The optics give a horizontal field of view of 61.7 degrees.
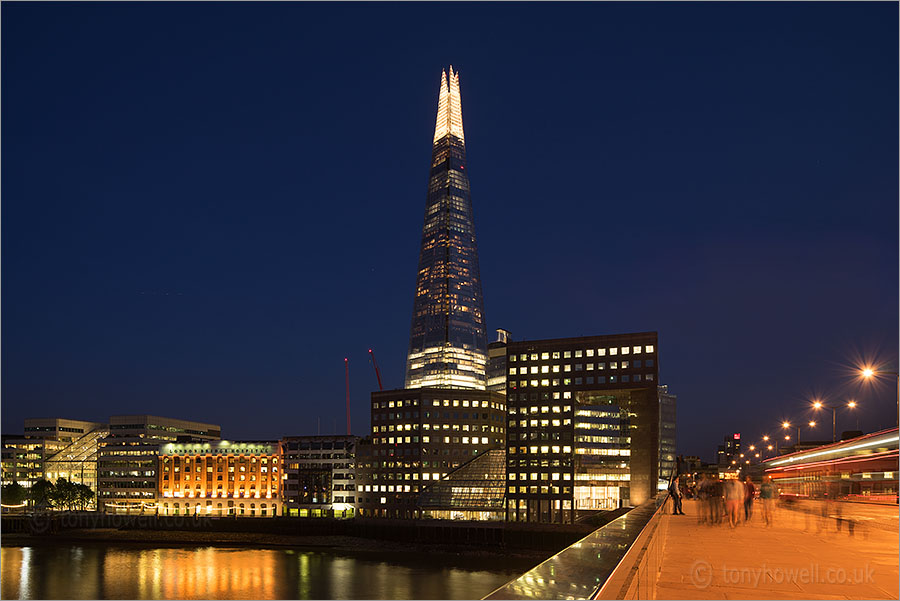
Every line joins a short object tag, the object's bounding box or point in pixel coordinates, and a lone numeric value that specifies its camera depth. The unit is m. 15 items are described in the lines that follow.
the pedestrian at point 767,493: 40.94
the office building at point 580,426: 142.88
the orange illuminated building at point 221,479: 174.12
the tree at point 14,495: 163.25
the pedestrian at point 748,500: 29.38
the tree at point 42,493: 163.00
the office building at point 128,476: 180.25
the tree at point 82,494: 171.25
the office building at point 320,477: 167.50
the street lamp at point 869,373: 35.62
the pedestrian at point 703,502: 28.19
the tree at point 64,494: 161.62
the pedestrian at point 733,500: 27.89
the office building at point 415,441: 160.25
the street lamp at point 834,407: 56.24
